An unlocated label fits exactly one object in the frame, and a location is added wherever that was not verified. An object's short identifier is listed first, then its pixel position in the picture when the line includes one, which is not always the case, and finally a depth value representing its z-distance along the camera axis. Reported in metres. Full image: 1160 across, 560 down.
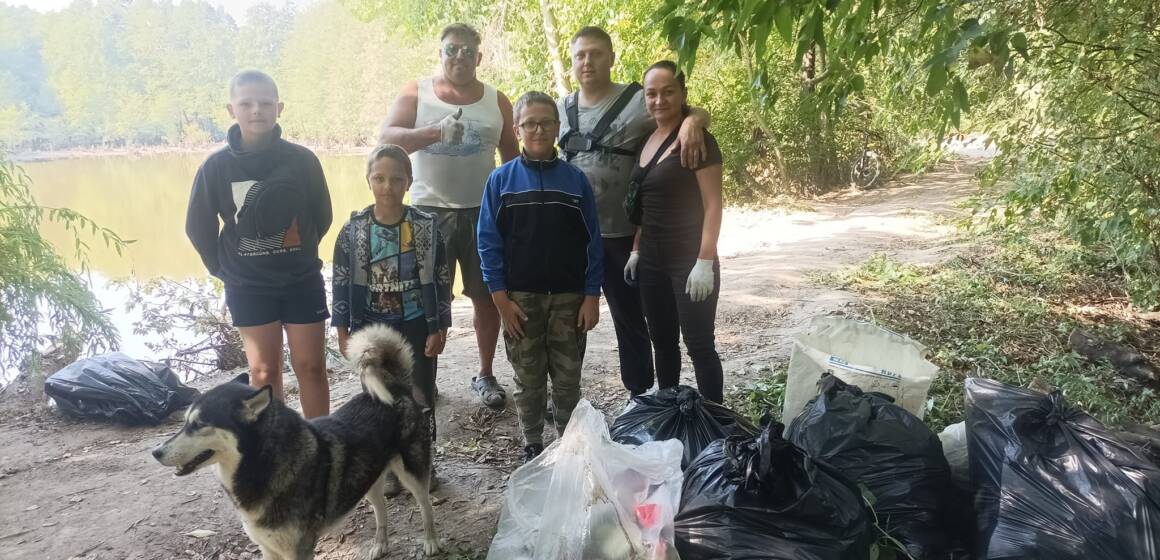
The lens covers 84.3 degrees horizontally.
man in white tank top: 3.23
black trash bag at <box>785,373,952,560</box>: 1.99
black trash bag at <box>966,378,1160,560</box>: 1.69
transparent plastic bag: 1.70
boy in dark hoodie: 2.64
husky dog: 1.89
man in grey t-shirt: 3.01
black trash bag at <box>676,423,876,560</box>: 1.71
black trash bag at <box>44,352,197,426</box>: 4.11
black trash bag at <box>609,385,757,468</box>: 2.31
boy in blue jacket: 2.65
